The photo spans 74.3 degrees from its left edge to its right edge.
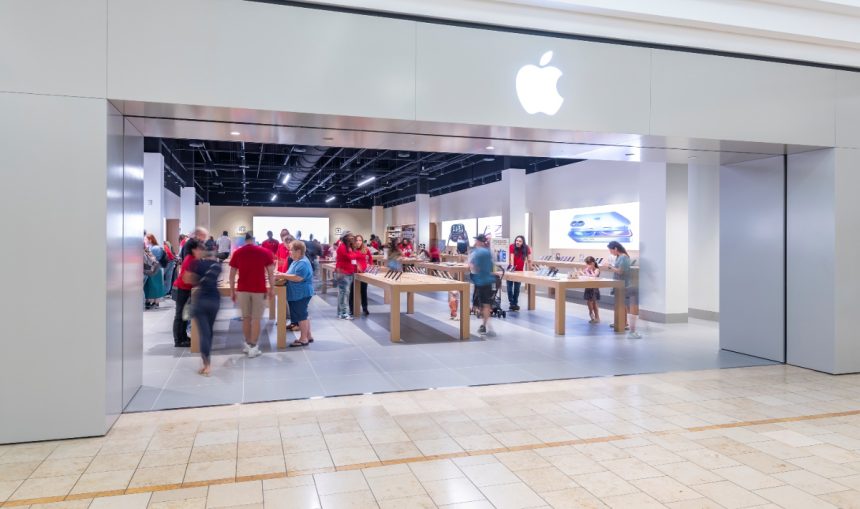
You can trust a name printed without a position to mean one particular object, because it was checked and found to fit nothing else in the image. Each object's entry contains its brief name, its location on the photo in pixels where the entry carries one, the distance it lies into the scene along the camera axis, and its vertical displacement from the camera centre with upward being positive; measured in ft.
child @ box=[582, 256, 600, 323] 29.45 -2.49
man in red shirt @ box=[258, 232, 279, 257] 37.08 +0.39
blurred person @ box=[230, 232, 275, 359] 20.94 -1.30
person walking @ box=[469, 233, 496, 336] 26.50 -1.21
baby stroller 30.23 -3.28
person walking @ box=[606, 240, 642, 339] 25.98 -1.21
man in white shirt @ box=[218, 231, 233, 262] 48.78 +0.49
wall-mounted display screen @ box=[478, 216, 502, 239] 61.72 +2.89
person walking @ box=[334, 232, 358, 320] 29.07 -0.70
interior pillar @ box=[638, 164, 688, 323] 31.30 +0.47
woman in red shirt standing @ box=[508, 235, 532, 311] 35.42 -0.50
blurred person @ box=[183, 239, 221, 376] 18.49 -1.57
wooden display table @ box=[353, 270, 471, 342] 24.68 -1.62
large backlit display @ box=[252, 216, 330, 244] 98.17 +4.34
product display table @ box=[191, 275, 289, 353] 23.15 -2.36
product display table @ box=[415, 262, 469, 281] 39.74 -1.25
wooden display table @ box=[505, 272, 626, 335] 27.09 -1.77
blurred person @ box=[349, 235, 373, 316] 31.32 -0.42
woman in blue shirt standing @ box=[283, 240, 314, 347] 23.21 -1.52
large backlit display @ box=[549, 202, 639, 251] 39.75 +1.98
